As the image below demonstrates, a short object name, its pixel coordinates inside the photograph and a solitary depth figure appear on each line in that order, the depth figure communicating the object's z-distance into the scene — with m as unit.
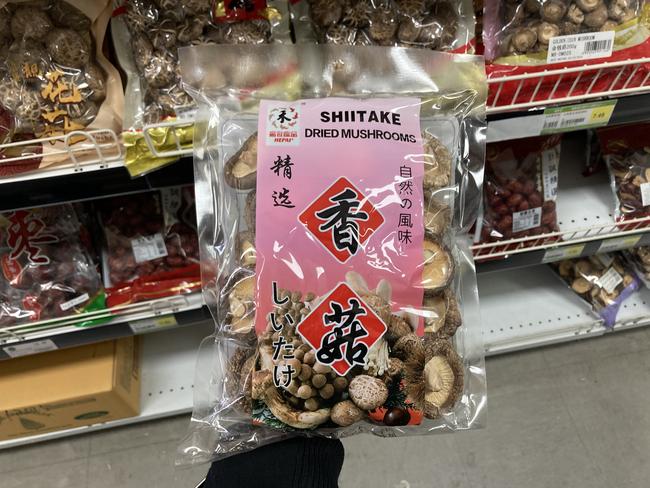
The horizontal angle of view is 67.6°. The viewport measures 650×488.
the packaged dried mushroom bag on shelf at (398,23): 0.86
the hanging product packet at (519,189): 1.20
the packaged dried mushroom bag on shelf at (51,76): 0.82
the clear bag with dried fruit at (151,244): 1.15
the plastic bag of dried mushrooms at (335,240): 0.68
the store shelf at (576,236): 1.19
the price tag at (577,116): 0.83
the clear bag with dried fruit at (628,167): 1.23
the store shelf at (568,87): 0.82
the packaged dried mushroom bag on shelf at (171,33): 0.84
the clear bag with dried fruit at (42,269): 1.09
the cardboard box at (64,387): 1.26
